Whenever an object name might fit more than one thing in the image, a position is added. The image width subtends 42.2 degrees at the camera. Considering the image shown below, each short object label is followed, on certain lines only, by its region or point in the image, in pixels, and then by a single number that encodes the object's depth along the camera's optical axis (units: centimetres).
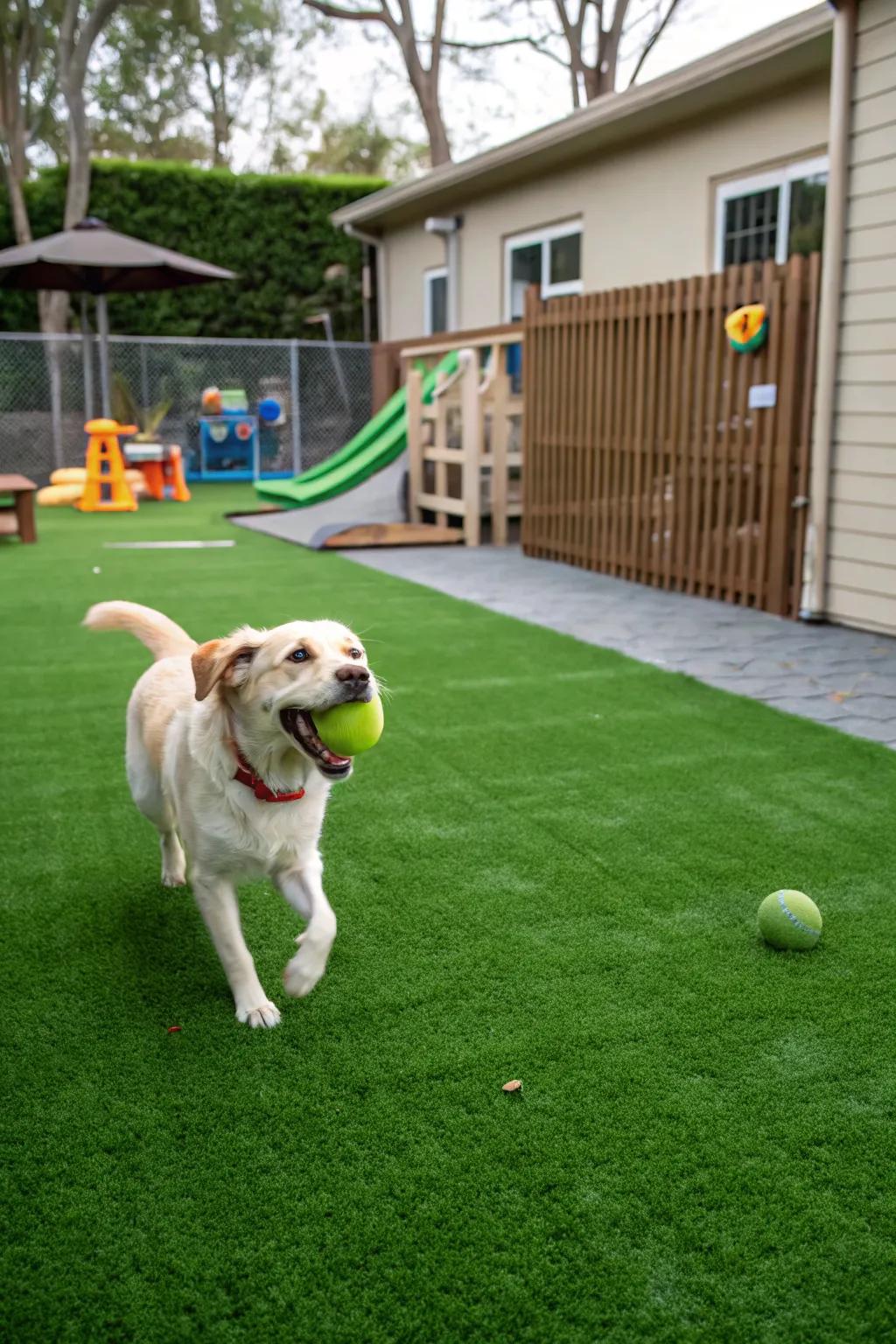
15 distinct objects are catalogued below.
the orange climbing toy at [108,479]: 1523
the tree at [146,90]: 3350
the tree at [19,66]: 2545
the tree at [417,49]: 2519
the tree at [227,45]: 3231
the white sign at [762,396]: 757
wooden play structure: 1124
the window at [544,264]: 1405
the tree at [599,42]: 2520
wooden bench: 1170
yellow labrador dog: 260
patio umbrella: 1471
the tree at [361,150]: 4088
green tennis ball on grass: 310
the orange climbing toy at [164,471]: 1680
